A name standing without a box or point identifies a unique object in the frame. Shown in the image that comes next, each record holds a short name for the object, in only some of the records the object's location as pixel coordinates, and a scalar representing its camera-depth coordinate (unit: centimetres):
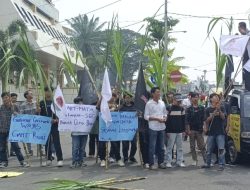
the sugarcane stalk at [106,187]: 748
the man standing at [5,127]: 1148
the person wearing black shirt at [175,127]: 1133
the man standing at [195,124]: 1149
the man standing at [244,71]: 1329
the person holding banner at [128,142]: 1170
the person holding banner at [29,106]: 1332
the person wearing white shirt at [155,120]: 1096
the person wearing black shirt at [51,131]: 1139
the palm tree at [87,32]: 6134
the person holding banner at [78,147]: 1124
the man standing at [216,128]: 1087
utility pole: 1236
